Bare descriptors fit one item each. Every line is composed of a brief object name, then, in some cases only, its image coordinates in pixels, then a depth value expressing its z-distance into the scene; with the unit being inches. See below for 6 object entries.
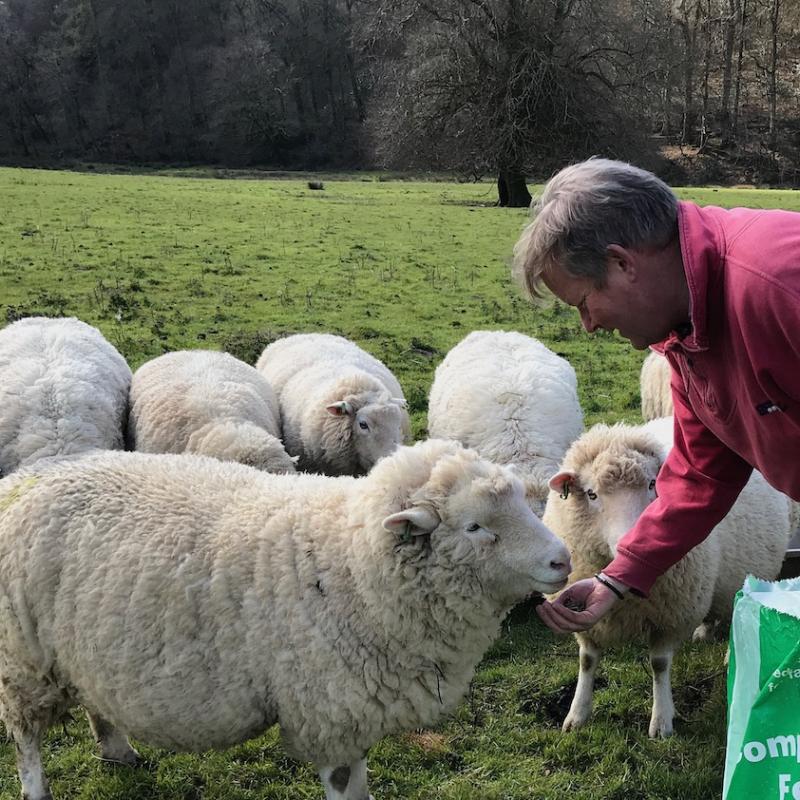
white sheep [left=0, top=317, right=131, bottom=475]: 228.1
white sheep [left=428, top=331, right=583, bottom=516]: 237.0
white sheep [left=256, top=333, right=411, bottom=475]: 257.4
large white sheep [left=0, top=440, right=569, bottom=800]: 116.2
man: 73.4
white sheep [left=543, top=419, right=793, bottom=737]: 153.2
